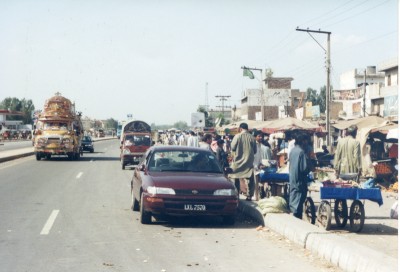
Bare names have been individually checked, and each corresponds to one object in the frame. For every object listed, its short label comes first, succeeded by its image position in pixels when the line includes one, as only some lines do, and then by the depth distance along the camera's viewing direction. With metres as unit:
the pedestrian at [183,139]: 34.07
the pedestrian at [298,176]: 10.29
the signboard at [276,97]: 88.31
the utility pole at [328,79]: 30.75
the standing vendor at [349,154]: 12.86
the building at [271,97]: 85.56
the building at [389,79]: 41.81
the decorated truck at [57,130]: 33.12
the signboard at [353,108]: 50.66
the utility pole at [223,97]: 107.96
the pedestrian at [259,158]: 13.38
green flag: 54.48
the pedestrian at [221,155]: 15.62
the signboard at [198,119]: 51.91
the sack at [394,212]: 9.95
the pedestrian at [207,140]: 17.94
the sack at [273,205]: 10.65
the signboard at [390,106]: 32.56
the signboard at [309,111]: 50.36
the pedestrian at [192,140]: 26.72
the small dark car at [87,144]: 47.28
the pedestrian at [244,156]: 13.19
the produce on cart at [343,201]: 9.45
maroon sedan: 9.98
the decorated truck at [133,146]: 26.84
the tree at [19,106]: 153.26
